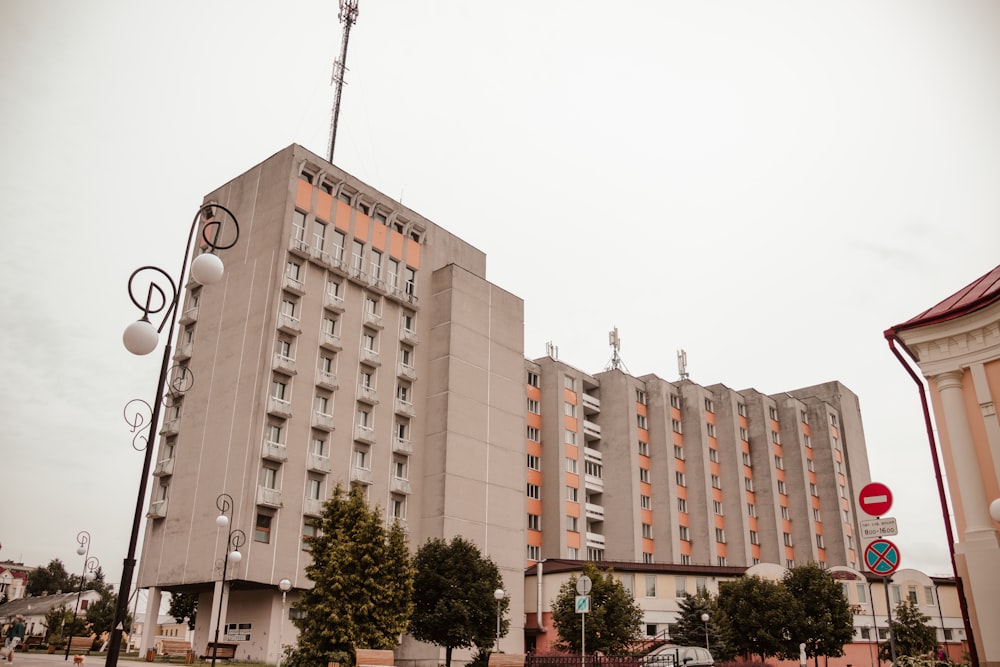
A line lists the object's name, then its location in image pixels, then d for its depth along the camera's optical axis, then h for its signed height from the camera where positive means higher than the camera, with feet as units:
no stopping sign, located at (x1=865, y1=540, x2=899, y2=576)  42.47 +3.81
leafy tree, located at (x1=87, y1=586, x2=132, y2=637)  233.35 +0.52
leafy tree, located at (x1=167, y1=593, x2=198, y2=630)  244.44 +3.69
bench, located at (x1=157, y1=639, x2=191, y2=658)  141.59 -5.20
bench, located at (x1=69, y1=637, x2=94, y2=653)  169.68 -5.96
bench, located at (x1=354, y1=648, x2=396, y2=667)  84.43 -3.97
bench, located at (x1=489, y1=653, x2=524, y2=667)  89.95 -4.27
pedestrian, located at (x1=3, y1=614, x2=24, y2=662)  91.76 -2.25
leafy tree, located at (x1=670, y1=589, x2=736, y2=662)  152.46 -0.40
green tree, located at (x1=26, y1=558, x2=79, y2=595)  374.84 +17.18
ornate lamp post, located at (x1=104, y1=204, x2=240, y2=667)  37.27 +12.97
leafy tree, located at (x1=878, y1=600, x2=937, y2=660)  167.94 -1.27
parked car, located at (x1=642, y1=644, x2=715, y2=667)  100.94 -4.29
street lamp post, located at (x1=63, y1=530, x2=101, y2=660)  110.32 +8.69
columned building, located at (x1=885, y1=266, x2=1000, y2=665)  55.47 +15.53
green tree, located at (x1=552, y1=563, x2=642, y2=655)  141.91 +0.95
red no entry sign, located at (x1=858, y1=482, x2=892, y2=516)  43.10 +7.00
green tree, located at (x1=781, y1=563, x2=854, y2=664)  146.82 +2.32
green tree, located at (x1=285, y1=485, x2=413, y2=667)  106.11 +4.56
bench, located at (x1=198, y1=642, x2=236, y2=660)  138.62 -5.68
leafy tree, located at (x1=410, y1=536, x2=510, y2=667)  125.59 +3.91
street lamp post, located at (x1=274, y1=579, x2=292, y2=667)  105.68 +4.52
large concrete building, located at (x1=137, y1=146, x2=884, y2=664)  149.69 +46.53
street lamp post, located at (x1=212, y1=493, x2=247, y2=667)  133.50 +13.62
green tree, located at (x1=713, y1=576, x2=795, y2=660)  145.59 +1.83
